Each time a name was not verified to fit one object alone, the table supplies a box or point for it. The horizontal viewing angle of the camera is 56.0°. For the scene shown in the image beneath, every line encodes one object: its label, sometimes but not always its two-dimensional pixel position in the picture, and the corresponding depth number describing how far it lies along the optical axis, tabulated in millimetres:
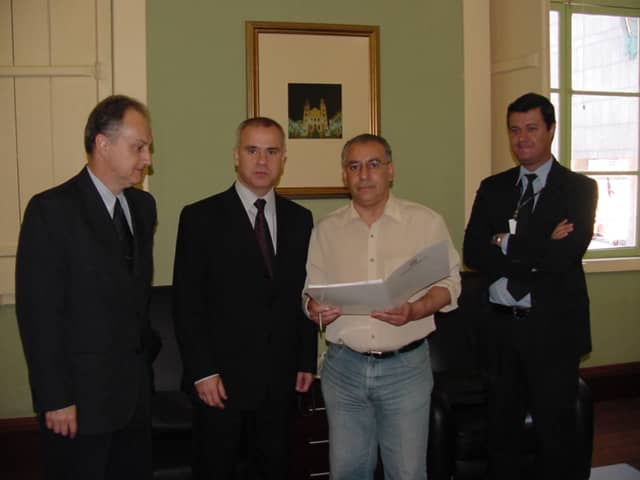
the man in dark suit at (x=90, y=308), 1669
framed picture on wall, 3254
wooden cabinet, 2754
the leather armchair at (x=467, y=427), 2539
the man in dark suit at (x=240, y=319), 2006
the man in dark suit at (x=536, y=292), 2238
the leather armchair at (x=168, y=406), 2404
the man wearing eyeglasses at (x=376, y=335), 1961
